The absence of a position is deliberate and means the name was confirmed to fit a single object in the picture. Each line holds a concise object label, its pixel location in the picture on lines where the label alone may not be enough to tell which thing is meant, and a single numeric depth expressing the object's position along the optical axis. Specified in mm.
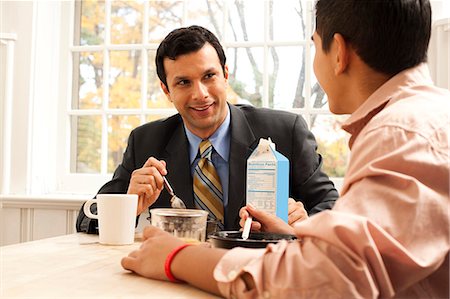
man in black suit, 1941
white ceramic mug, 1447
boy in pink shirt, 700
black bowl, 1044
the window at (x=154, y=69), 2717
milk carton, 1356
